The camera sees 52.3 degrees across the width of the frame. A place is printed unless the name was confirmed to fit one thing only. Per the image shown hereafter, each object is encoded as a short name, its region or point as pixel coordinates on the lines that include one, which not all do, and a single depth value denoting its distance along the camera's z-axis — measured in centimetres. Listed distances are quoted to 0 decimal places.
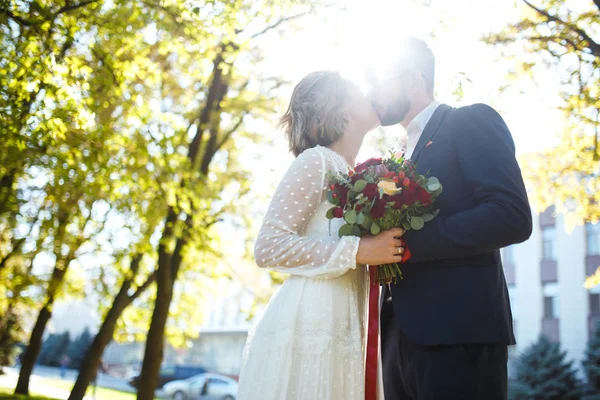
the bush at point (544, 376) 2544
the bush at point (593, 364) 2412
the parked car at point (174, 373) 4481
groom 265
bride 309
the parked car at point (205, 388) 3582
